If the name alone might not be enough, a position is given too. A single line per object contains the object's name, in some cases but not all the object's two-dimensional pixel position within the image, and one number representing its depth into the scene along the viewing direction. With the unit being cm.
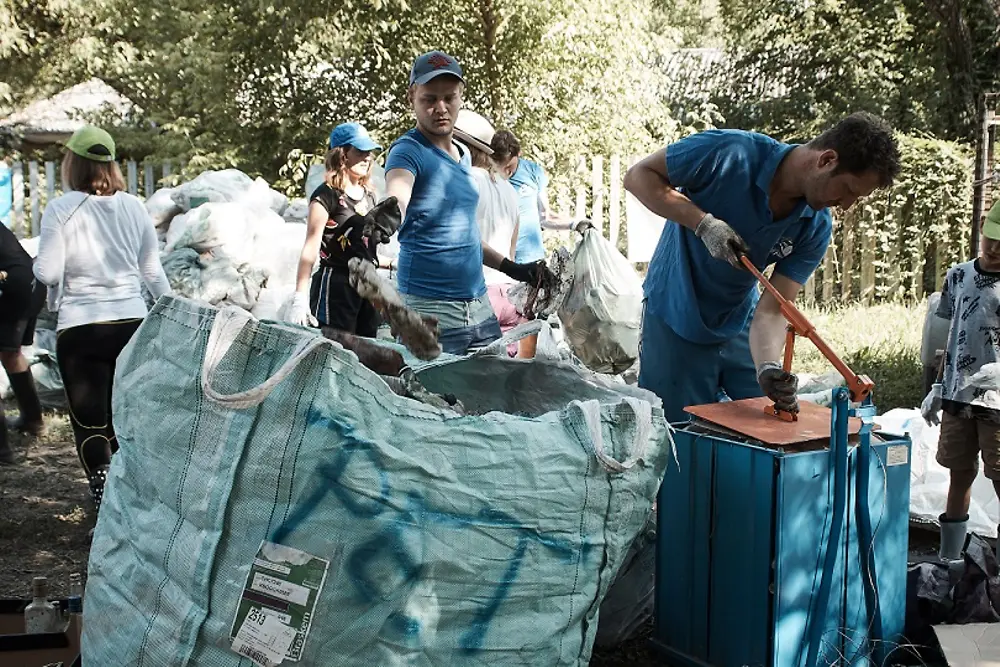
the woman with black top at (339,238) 428
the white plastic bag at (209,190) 721
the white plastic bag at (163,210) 725
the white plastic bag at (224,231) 642
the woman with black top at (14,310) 508
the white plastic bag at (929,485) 398
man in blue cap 338
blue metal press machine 244
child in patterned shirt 357
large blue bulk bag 192
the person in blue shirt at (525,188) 573
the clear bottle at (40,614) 248
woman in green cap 389
